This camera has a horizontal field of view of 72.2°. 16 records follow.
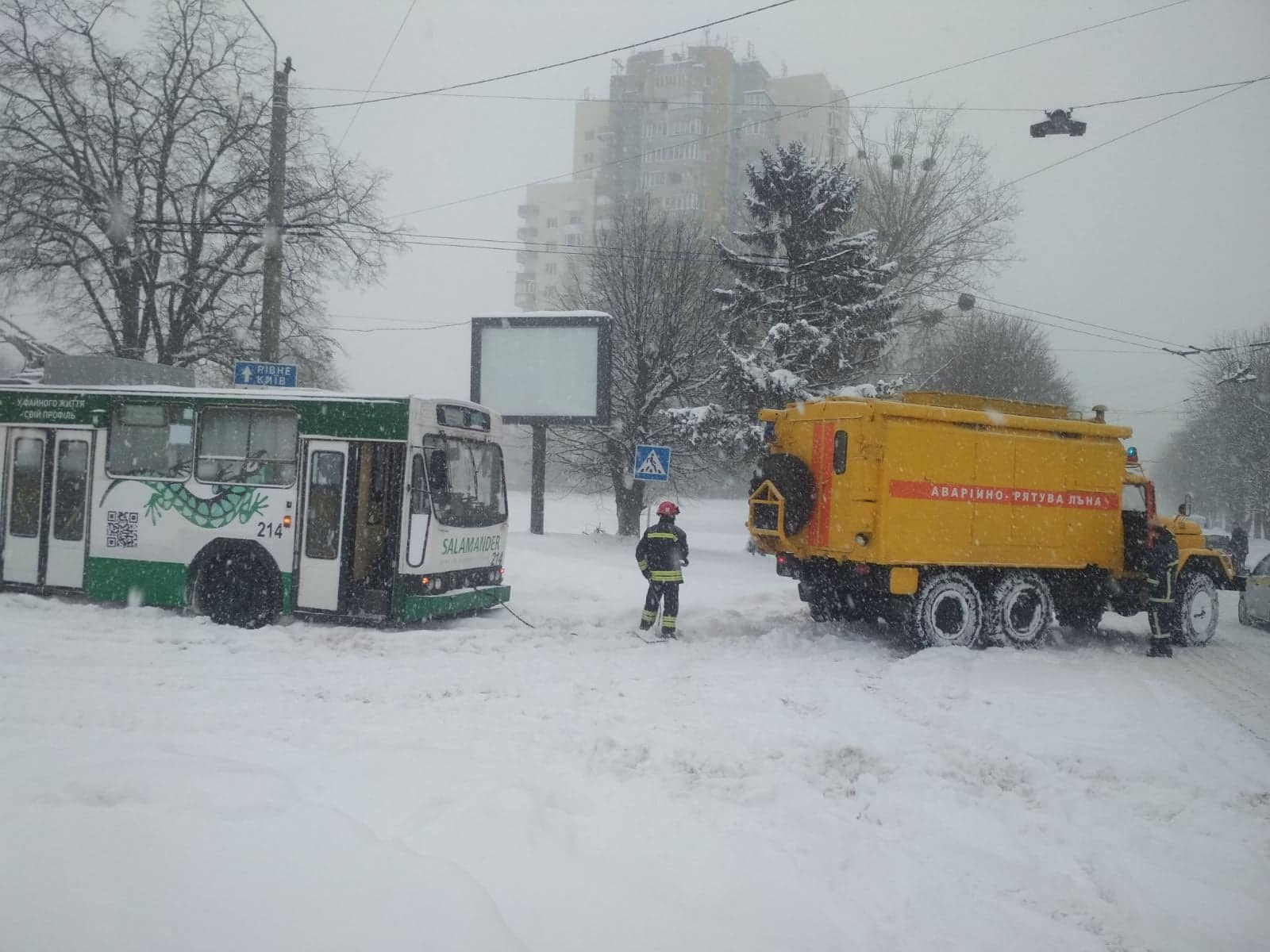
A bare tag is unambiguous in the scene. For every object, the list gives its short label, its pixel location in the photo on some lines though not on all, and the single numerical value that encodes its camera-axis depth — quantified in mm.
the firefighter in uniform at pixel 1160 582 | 10914
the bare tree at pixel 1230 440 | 31703
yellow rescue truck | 10430
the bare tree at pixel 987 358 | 35312
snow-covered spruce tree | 24359
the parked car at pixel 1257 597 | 15328
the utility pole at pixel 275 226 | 15258
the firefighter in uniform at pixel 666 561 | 11047
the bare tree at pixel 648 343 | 26031
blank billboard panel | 22922
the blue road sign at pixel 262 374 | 14328
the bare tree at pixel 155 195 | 21250
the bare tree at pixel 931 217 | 32281
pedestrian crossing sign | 16281
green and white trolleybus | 10477
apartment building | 79812
